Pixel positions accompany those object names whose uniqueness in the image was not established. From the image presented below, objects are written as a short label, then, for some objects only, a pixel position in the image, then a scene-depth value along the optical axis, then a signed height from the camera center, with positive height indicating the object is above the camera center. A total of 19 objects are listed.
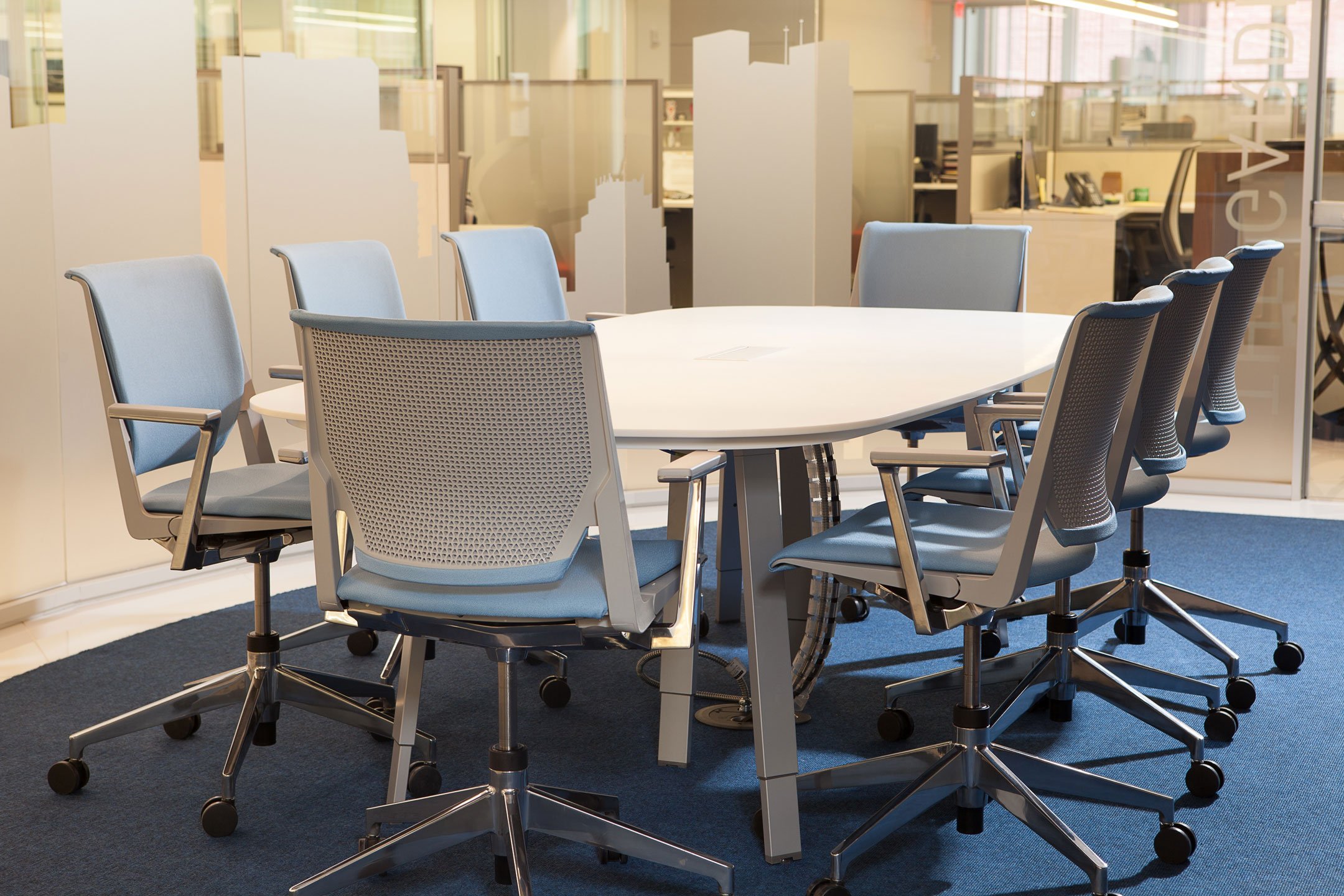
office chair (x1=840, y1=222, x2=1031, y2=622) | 4.80 -0.15
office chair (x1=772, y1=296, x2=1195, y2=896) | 2.38 -0.60
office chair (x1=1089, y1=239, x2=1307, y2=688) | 3.48 -0.61
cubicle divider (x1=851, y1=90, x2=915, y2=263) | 5.91 +0.30
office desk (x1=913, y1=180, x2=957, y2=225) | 6.01 +0.10
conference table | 2.46 -0.34
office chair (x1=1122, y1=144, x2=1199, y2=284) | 5.82 -0.05
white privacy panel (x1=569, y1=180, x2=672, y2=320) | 5.73 -0.11
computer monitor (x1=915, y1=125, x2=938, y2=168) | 5.96 +0.33
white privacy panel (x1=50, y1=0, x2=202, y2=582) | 4.32 +0.15
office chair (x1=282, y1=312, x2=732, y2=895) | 2.07 -0.42
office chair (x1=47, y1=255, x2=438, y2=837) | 2.90 -0.57
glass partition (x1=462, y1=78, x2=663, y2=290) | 5.53 +0.31
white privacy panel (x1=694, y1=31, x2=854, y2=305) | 5.82 +0.22
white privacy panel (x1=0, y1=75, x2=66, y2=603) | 4.15 -0.44
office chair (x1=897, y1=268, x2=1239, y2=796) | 2.87 -0.65
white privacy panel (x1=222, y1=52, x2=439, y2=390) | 4.80 +0.19
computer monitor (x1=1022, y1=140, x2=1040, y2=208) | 5.95 +0.19
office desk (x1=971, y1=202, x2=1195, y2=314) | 5.95 -0.13
